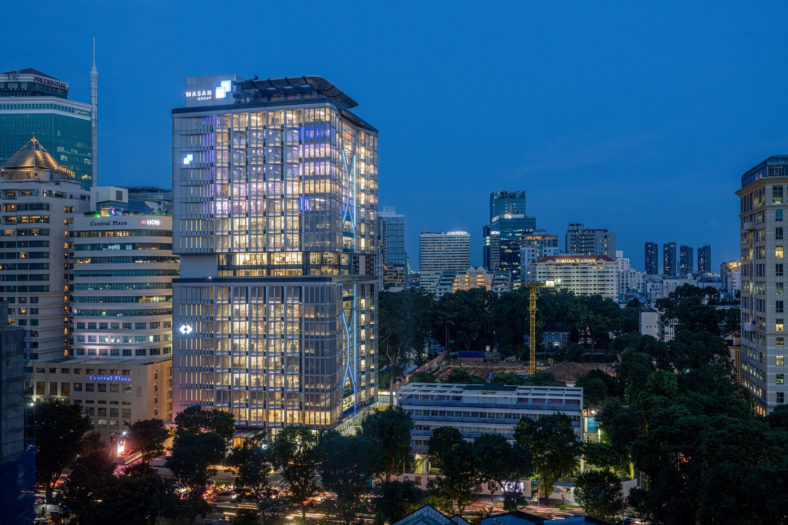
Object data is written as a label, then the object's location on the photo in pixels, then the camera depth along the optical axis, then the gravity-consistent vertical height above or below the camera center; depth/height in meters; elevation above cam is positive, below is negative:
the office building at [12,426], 42.53 -11.09
